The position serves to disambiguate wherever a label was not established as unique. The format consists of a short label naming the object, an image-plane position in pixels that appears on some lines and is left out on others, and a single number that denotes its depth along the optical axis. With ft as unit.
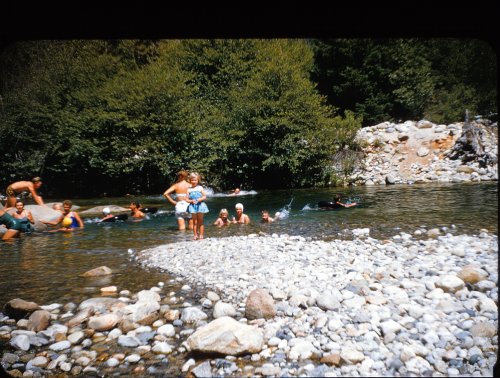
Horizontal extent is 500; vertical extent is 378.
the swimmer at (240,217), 40.00
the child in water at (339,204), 45.62
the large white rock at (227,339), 11.37
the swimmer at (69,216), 40.16
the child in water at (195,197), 29.37
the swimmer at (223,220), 39.50
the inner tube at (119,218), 43.62
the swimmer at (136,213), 45.50
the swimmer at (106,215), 43.56
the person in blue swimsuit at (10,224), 35.60
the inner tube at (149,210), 49.06
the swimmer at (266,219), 39.73
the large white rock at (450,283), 14.89
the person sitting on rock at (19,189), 37.65
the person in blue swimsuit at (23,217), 36.99
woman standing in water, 36.66
